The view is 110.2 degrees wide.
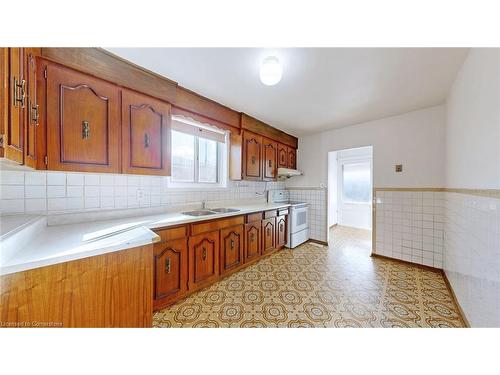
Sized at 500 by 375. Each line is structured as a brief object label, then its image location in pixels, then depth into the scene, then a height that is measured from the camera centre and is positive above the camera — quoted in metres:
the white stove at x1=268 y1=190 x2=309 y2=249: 3.16 -0.65
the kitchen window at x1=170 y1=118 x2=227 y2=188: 2.19 +0.43
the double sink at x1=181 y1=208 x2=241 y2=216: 2.14 -0.34
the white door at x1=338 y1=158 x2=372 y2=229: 4.70 -0.20
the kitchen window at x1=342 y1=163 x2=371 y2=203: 4.74 +0.08
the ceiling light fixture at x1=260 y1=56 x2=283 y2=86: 1.32 +0.88
